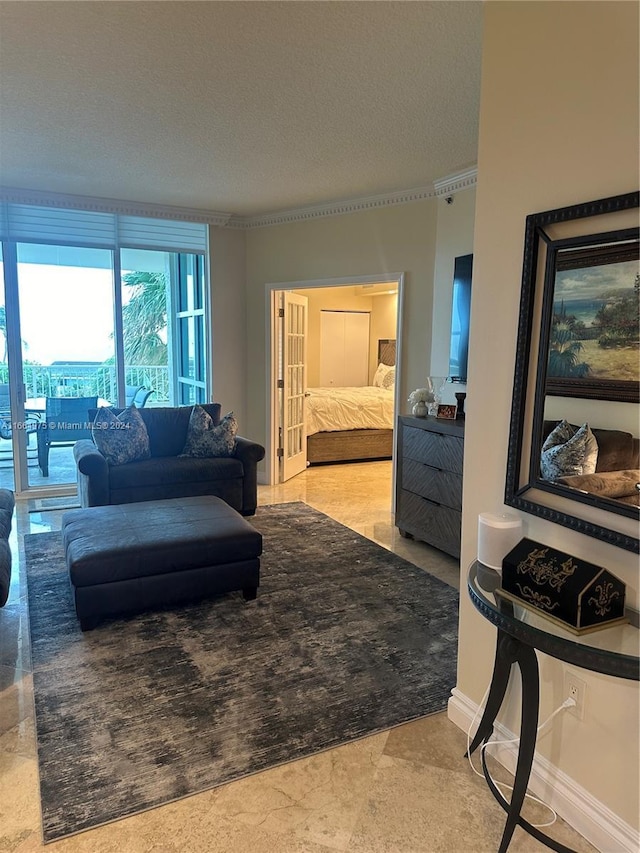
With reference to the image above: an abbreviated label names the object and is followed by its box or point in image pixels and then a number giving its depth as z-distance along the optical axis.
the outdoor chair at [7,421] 5.25
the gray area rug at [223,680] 1.98
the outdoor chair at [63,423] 5.46
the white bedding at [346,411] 6.82
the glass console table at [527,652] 1.38
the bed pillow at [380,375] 8.85
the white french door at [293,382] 5.99
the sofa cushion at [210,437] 4.94
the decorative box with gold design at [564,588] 1.48
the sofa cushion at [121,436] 4.56
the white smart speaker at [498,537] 1.85
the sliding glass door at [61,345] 5.25
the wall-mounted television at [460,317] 4.19
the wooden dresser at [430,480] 3.81
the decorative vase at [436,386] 4.32
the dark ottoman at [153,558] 2.87
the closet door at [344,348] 9.04
